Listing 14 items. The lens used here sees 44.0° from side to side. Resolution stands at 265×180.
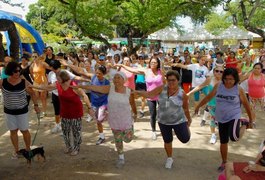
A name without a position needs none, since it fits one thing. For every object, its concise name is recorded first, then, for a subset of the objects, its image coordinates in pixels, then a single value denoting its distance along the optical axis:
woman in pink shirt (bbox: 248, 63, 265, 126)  8.19
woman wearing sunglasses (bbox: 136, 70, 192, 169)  4.95
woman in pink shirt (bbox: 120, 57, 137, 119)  8.58
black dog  5.23
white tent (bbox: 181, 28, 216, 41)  28.24
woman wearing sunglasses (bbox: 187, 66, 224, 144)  6.24
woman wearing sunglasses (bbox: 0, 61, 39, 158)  5.20
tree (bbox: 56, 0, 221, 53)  15.38
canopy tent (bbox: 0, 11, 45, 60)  15.86
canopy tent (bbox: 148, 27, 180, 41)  26.89
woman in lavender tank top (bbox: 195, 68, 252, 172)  4.79
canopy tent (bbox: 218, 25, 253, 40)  25.95
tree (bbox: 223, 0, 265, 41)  16.50
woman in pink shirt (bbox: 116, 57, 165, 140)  6.59
